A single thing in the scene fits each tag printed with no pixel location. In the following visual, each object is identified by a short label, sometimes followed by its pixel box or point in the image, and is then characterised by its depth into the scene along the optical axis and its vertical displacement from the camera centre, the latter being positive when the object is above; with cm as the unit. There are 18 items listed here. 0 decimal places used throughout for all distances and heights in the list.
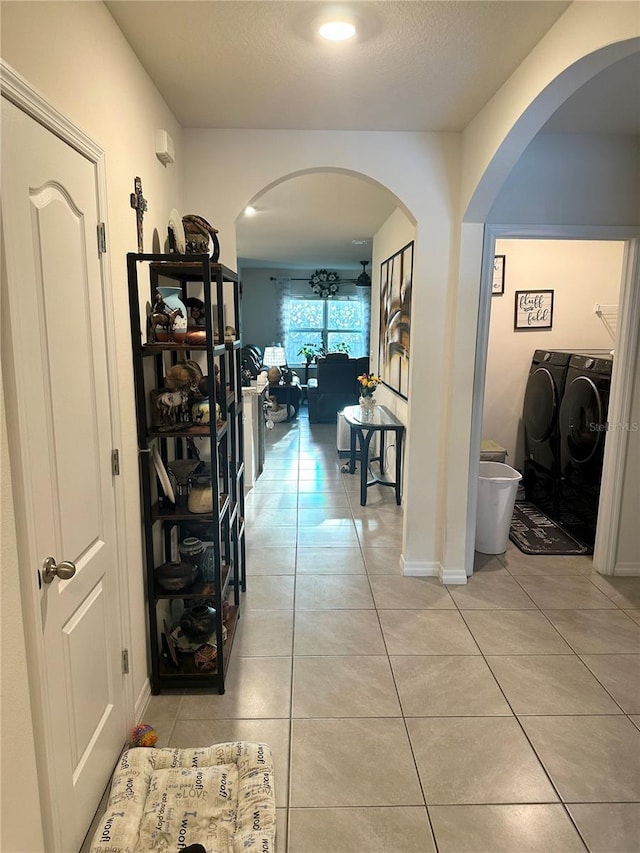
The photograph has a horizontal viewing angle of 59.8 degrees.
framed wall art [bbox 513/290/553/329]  468 +25
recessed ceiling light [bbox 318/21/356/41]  183 +102
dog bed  159 -142
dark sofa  799 -72
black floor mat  381 -141
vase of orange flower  490 -50
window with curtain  1081 +27
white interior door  126 -30
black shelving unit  209 -58
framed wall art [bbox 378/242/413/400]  444 +16
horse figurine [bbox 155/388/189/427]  215 -27
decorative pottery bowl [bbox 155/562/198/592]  227 -98
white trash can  363 -112
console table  452 -73
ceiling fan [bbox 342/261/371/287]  985 +102
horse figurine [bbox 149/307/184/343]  209 +6
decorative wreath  1059 +102
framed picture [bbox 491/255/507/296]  463 +53
